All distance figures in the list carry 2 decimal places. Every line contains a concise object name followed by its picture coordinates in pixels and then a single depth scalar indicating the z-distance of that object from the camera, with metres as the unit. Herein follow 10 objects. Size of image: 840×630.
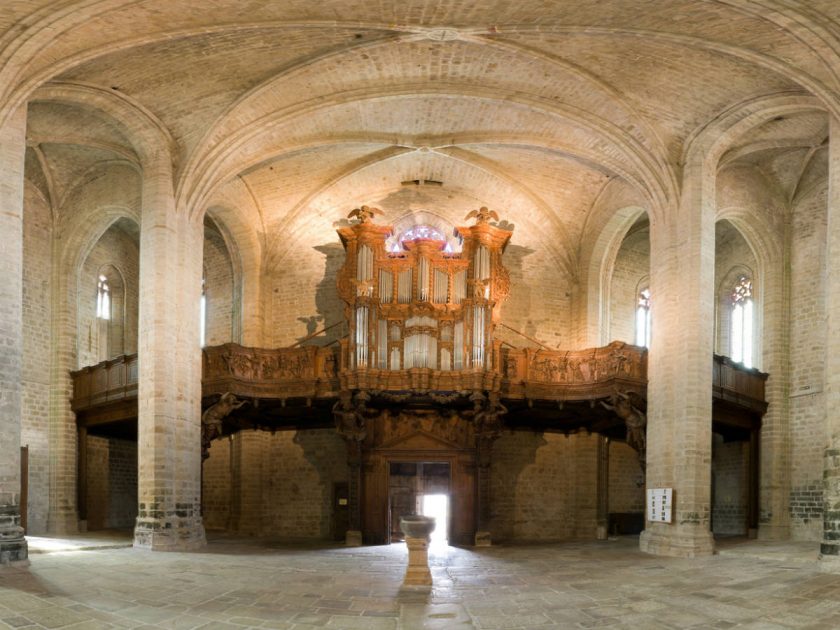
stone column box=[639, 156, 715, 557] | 16.27
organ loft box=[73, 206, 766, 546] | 19.02
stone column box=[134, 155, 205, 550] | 16.80
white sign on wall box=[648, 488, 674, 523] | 16.34
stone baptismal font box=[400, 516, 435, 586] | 11.84
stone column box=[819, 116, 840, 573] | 12.70
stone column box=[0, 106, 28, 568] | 12.57
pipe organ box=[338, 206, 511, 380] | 19.09
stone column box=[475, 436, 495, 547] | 20.25
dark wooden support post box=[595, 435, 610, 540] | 22.39
